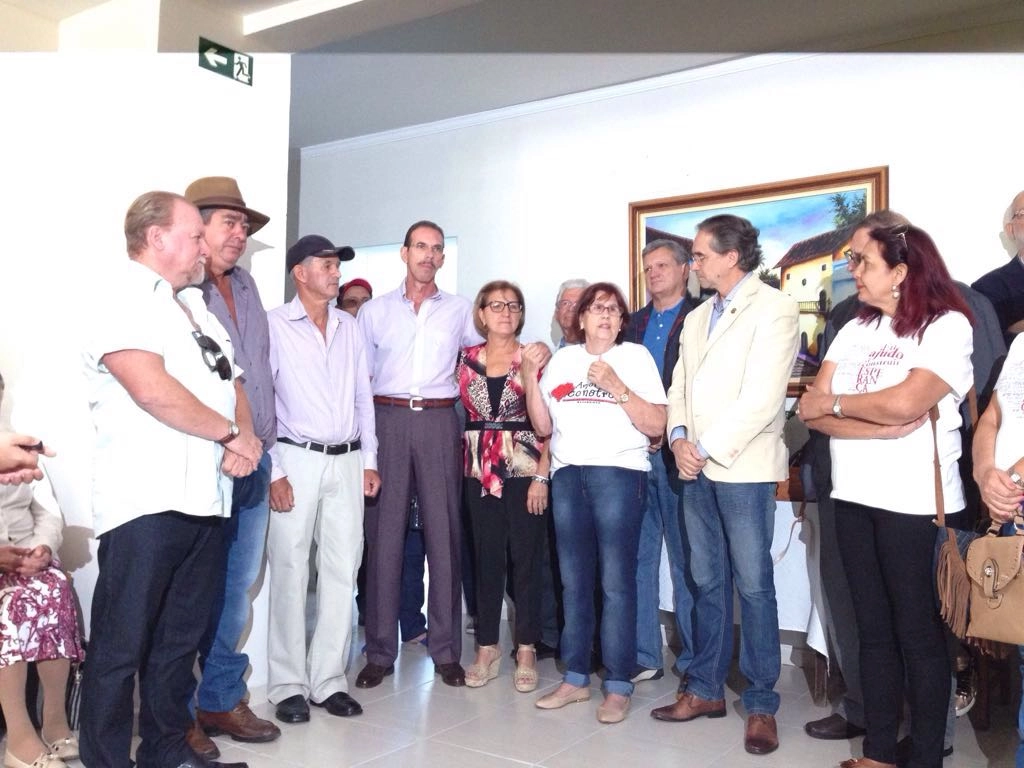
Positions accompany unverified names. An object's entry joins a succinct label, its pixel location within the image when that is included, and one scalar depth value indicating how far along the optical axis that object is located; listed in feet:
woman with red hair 8.07
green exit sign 11.55
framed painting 14.43
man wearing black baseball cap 10.64
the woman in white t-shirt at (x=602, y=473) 10.39
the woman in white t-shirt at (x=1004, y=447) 7.53
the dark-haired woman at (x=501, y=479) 11.80
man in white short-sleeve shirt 7.36
